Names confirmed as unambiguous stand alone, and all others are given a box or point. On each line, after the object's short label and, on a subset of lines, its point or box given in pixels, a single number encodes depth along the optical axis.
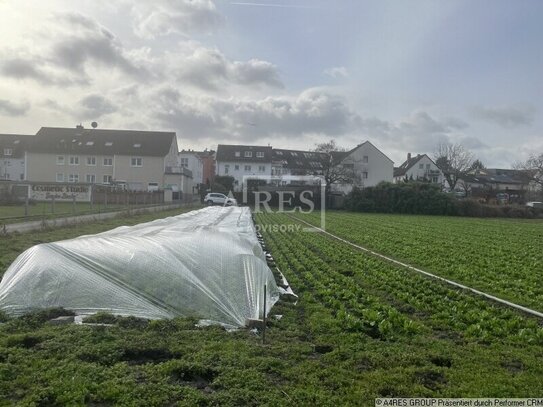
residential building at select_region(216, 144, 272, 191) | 73.31
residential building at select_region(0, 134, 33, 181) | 62.59
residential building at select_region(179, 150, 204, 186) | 74.47
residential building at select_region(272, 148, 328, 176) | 59.44
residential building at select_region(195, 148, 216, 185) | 93.44
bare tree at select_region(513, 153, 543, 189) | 72.12
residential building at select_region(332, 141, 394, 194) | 66.39
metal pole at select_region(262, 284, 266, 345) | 5.40
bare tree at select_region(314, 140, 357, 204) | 57.16
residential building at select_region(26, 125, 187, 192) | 54.28
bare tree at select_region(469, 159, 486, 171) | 80.17
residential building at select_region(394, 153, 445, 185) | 79.75
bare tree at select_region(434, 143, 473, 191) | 76.06
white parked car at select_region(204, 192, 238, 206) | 47.12
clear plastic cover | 6.30
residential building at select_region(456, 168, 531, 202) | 66.47
